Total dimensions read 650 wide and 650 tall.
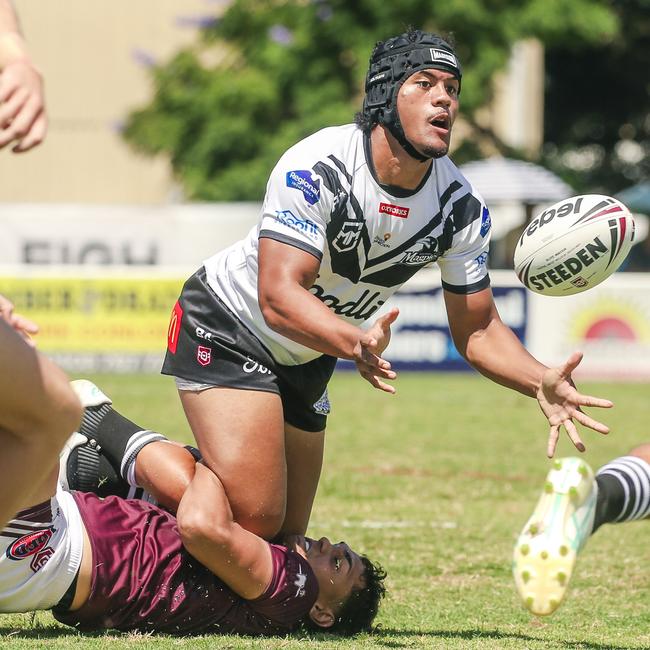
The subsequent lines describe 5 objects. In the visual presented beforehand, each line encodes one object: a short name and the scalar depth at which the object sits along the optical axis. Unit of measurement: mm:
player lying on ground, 8891
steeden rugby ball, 10125
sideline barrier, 31391
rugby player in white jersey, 9641
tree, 44219
